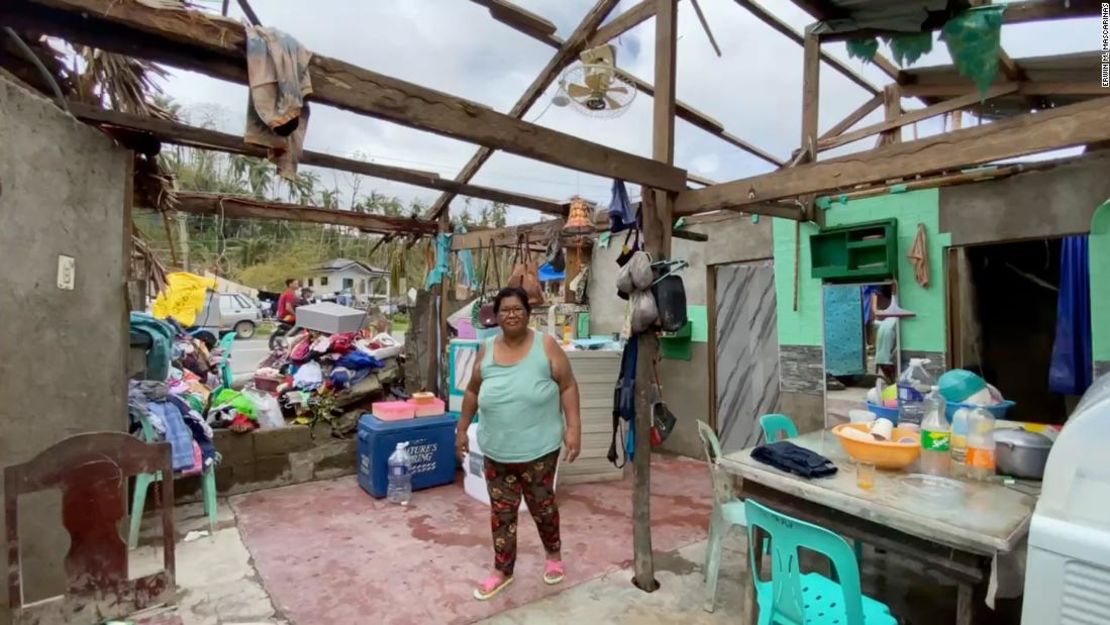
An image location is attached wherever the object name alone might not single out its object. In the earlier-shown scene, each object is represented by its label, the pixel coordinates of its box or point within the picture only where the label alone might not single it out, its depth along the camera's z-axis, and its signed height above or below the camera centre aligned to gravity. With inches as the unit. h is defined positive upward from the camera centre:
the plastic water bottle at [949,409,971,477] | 97.0 -21.0
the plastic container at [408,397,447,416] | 188.2 -29.9
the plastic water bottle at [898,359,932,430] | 123.4 -16.7
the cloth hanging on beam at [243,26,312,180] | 72.7 +31.5
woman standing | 109.7 -20.1
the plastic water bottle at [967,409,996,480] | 92.1 -20.5
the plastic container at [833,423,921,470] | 94.2 -22.0
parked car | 644.7 +5.6
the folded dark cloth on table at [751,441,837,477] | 91.0 -23.4
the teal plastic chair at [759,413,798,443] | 133.4 -24.7
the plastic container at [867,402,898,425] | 131.7 -21.2
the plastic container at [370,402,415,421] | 181.9 -30.0
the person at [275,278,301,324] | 382.6 +11.3
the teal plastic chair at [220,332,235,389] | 254.4 -21.0
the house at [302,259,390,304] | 800.9 +70.5
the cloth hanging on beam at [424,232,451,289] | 243.1 +27.0
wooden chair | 71.5 -28.1
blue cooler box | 173.9 -42.1
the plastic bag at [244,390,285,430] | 188.7 -32.3
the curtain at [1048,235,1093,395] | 139.3 +0.7
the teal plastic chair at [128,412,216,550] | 133.0 -42.4
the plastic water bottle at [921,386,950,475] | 97.3 -21.4
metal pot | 90.1 -21.1
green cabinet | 163.2 +23.3
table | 69.4 -26.3
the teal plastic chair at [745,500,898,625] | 67.0 -35.1
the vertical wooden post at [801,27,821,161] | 158.1 +69.1
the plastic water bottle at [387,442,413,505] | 173.6 -49.6
